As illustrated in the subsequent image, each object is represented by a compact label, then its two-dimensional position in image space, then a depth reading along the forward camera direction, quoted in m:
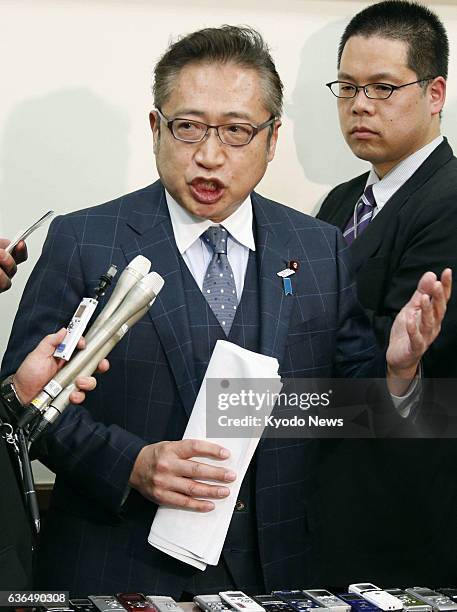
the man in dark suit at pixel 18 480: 1.69
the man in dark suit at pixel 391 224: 2.27
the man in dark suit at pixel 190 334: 1.93
